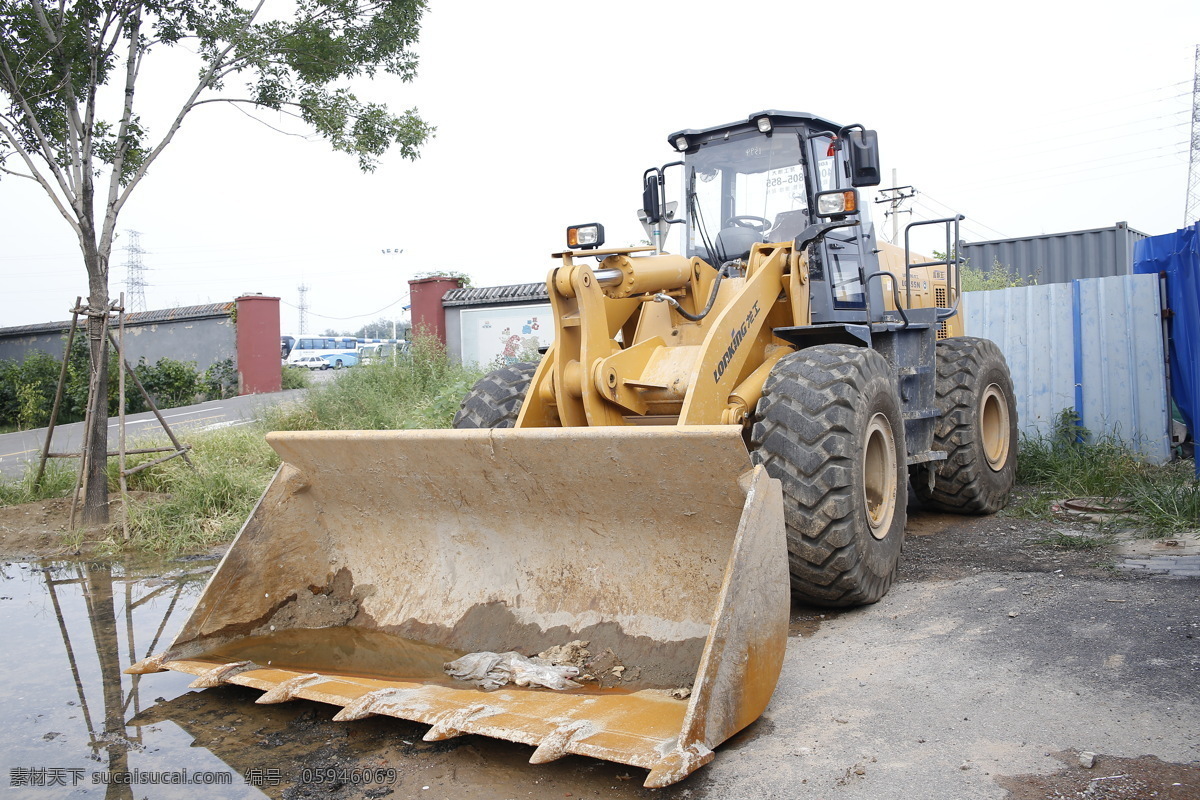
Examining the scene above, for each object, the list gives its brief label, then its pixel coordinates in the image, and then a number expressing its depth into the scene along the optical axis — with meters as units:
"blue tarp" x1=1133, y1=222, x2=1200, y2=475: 6.82
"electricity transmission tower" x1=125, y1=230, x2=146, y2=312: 51.81
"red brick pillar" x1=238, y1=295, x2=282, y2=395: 22.59
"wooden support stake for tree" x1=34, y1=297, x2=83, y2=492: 7.91
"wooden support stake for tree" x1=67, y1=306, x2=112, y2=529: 7.72
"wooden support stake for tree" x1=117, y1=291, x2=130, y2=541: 7.54
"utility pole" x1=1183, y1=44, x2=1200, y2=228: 25.56
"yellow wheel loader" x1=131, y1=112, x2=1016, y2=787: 3.23
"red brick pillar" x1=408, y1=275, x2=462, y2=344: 16.75
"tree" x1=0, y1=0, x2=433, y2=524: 7.86
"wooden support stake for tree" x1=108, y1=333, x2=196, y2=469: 8.25
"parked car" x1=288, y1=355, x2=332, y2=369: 41.88
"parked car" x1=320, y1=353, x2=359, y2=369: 42.09
